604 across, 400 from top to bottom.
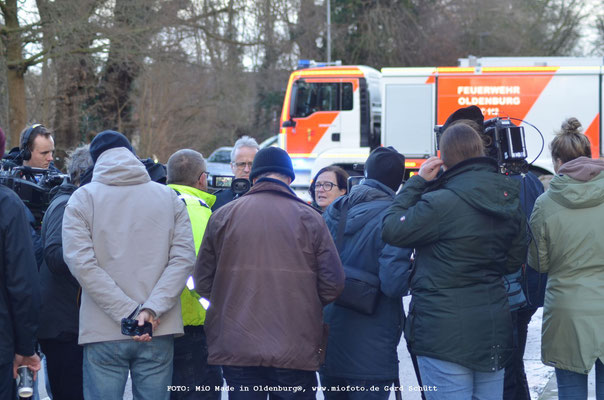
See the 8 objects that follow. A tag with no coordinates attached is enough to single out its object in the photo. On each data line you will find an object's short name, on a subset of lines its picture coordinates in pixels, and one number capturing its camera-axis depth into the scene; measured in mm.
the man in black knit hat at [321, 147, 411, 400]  7917
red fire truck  29297
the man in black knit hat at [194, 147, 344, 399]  7086
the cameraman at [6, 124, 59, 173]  11430
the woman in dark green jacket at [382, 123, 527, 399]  7156
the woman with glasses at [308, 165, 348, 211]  11406
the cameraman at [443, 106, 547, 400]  8648
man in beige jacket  7250
